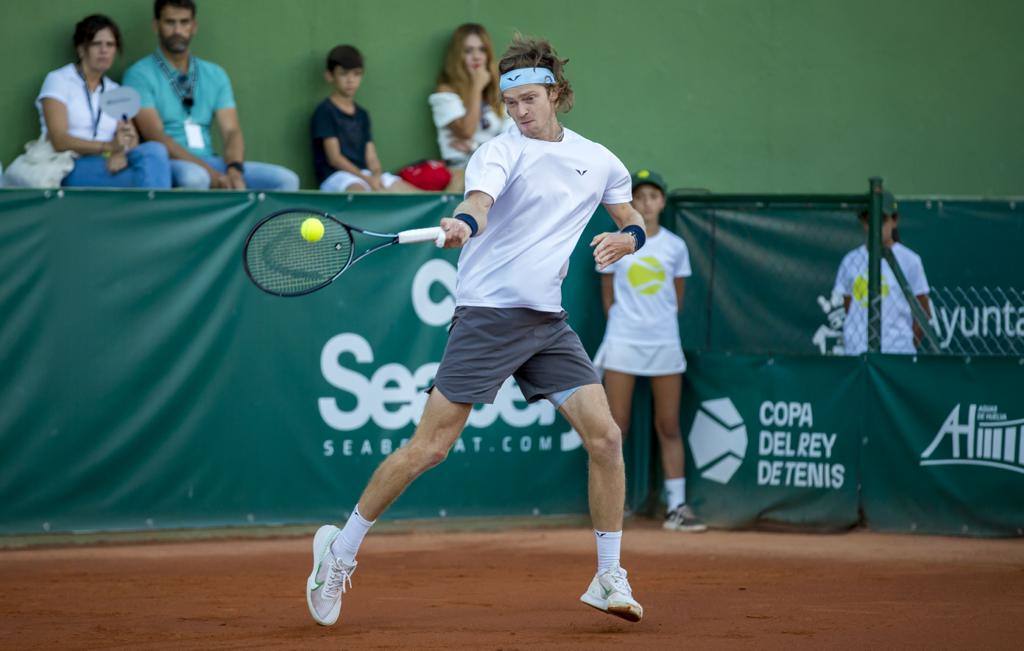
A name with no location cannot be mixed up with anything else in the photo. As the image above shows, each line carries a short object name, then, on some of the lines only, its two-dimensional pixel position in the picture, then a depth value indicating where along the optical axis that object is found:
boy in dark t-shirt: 18.52
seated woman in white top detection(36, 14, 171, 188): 16.50
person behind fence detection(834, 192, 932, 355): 17.37
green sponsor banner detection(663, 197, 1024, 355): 18.03
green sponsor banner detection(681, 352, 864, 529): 17.14
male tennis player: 10.77
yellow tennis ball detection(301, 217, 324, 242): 10.03
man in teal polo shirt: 17.20
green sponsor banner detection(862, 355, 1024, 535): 16.58
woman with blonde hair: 19.66
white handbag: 16.16
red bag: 19.11
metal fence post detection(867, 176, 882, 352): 16.87
